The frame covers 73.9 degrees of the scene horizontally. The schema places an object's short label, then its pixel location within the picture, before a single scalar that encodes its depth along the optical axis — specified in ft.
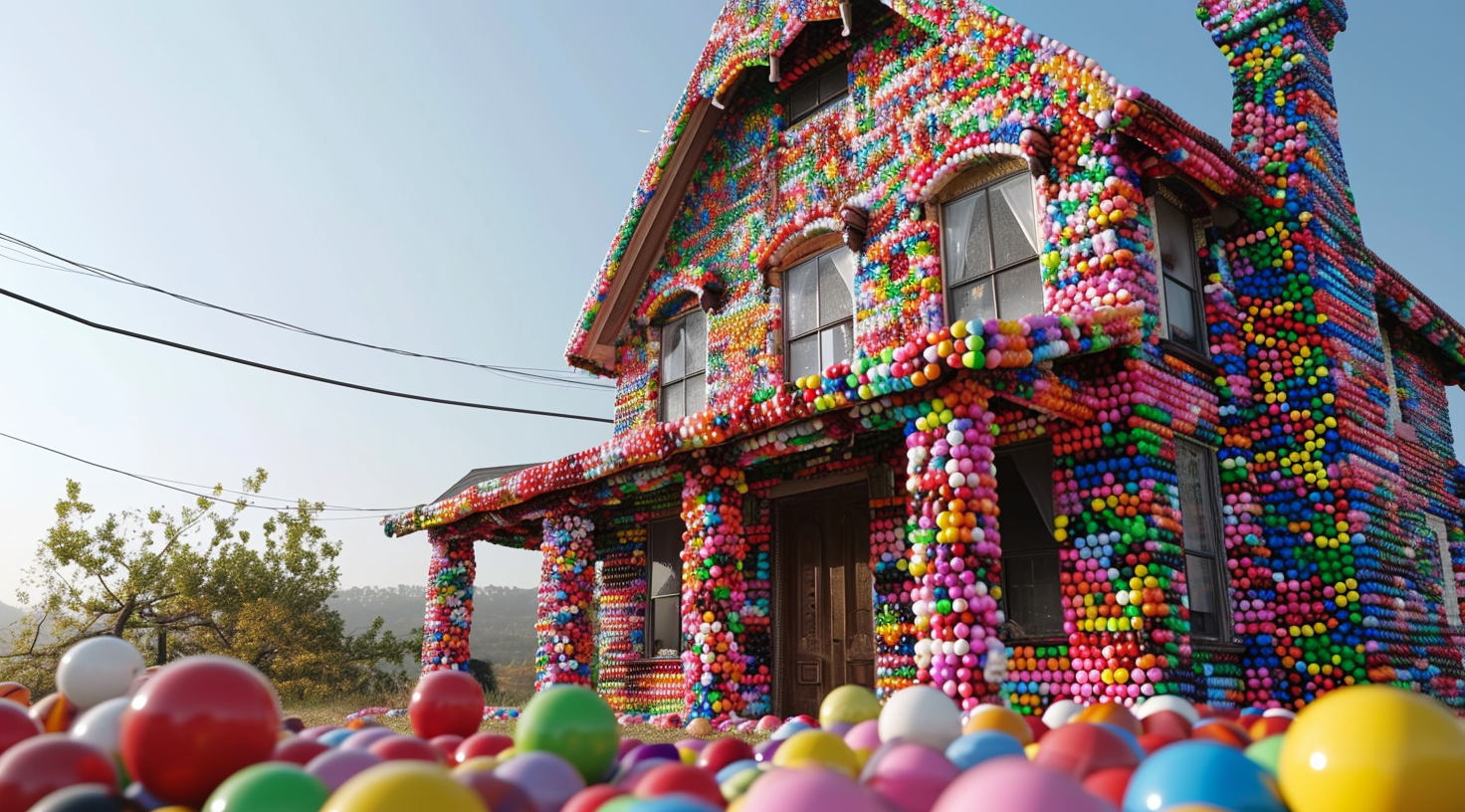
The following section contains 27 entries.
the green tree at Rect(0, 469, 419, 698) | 64.49
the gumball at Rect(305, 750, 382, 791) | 8.52
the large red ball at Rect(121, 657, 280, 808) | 8.72
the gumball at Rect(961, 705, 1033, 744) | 12.38
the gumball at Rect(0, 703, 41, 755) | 11.30
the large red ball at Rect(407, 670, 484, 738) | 13.44
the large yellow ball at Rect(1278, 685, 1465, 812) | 6.86
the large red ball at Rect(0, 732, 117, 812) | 8.71
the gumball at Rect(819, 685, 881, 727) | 14.57
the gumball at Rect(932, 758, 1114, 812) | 6.02
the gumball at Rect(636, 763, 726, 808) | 8.11
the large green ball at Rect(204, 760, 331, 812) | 7.19
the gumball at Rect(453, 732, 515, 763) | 11.39
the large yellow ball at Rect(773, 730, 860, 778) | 9.83
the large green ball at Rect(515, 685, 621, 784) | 10.41
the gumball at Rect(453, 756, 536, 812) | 7.94
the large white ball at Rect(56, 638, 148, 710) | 15.20
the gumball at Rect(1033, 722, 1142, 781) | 9.34
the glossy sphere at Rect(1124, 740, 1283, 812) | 7.16
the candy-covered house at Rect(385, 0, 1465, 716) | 24.76
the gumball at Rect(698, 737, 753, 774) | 10.87
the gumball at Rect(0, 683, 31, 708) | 18.01
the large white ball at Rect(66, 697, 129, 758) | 10.26
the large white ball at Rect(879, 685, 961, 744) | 11.82
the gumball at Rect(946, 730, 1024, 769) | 10.13
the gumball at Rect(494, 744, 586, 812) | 8.48
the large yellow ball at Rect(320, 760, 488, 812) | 6.29
